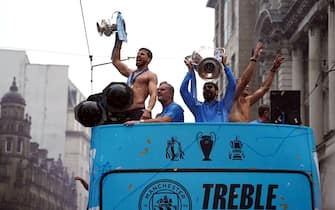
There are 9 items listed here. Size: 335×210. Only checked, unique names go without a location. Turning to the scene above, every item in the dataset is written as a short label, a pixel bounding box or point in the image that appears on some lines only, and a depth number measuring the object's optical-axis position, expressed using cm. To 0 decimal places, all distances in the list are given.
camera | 678
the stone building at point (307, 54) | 3677
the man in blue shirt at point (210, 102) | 724
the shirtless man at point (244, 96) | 756
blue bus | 618
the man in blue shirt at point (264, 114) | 802
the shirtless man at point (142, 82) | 776
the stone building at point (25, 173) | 9450
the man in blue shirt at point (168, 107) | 716
